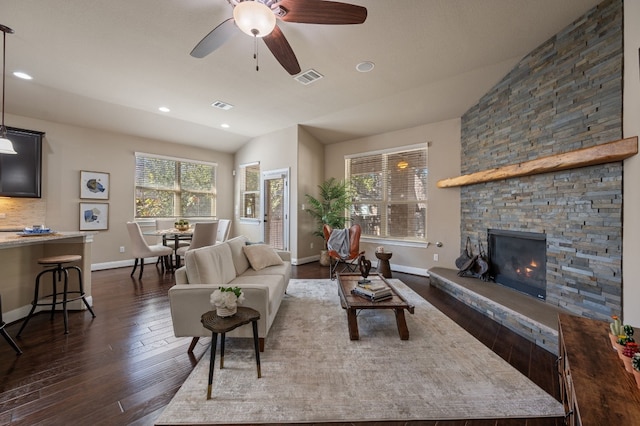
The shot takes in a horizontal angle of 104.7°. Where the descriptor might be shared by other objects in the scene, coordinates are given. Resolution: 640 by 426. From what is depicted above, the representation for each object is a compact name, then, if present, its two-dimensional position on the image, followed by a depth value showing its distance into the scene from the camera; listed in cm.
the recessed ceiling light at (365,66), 314
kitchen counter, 258
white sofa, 199
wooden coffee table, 230
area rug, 149
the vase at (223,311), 174
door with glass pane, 565
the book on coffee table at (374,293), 243
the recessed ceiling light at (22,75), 334
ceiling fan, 172
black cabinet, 397
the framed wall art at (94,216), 478
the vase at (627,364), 107
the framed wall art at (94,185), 477
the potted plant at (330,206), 544
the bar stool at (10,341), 202
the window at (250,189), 647
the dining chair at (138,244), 434
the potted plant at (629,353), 107
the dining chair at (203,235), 438
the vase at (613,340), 120
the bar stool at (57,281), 249
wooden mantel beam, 197
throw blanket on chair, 451
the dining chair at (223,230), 562
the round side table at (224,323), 161
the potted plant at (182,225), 494
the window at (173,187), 558
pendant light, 263
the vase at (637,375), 96
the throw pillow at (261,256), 318
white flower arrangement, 172
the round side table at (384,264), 449
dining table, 466
